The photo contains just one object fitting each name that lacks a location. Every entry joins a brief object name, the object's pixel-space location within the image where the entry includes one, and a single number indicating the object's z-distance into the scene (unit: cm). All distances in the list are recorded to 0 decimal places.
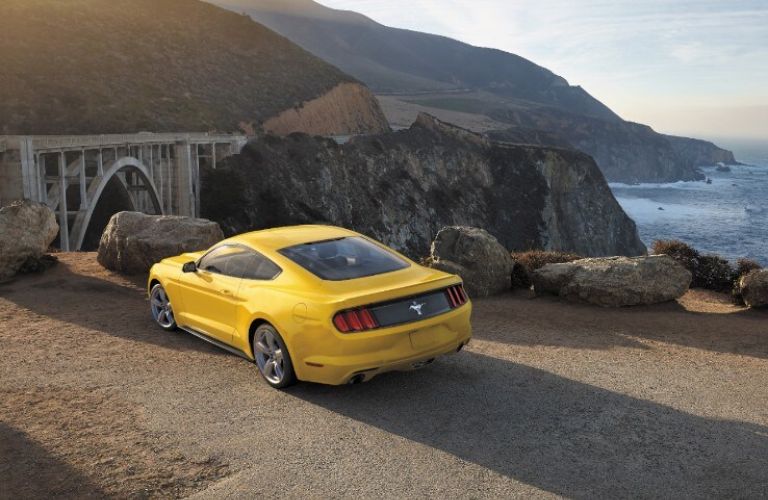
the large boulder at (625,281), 1166
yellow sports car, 641
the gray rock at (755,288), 1120
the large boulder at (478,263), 1280
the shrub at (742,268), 1316
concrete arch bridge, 2605
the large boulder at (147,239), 1337
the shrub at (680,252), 1402
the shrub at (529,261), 1328
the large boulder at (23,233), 1348
